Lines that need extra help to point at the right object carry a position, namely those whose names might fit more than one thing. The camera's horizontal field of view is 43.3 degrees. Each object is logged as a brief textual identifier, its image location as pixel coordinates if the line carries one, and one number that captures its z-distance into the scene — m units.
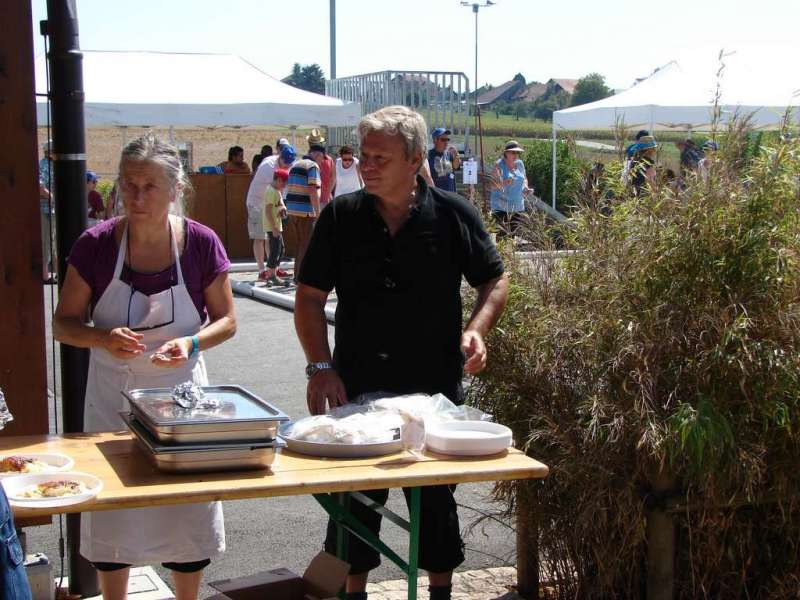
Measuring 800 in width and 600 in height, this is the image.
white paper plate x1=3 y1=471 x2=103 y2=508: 2.22
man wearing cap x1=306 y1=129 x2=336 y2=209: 14.63
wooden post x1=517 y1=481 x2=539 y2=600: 3.65
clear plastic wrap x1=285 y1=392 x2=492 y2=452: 2.66
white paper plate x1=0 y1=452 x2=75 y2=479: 2.54
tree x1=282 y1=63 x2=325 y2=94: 119.05
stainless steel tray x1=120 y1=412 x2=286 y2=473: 2.43
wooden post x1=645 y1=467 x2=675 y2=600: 3.35
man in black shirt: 3.20
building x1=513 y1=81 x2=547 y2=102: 103.69
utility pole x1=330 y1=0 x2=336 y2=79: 29.61
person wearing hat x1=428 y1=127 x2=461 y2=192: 16.16
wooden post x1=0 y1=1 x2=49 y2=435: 3.60
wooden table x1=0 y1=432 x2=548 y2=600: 2.33
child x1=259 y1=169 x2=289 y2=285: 13.39
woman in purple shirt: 3.13
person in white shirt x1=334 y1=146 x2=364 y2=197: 15.62
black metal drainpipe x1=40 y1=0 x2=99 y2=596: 3.72
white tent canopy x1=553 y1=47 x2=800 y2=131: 14.95
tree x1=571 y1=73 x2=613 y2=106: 83.62
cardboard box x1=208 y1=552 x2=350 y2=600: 3.18
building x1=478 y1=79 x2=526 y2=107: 105.19
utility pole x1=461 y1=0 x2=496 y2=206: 36.53
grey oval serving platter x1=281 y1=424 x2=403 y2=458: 2.62
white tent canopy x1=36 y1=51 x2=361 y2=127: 15.27
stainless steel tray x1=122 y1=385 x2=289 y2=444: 2.45
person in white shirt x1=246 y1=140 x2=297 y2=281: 14.00
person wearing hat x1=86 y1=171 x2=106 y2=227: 14.12
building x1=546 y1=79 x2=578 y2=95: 101.31
